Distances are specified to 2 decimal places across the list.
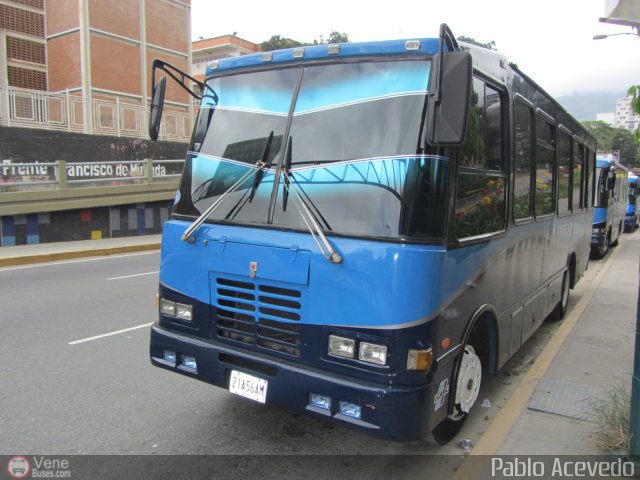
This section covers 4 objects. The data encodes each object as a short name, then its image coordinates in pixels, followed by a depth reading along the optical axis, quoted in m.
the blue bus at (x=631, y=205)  23.48
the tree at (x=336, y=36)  35.91
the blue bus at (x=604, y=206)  13.46
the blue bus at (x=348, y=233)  2.93
